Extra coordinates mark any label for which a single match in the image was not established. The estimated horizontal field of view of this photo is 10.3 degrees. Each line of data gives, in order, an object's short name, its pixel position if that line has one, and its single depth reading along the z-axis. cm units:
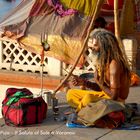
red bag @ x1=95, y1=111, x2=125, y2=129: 793
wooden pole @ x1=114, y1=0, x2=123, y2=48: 1208
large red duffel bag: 808
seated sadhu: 810
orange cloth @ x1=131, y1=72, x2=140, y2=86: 1153
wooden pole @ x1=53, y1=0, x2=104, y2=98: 1004
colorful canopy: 1315
